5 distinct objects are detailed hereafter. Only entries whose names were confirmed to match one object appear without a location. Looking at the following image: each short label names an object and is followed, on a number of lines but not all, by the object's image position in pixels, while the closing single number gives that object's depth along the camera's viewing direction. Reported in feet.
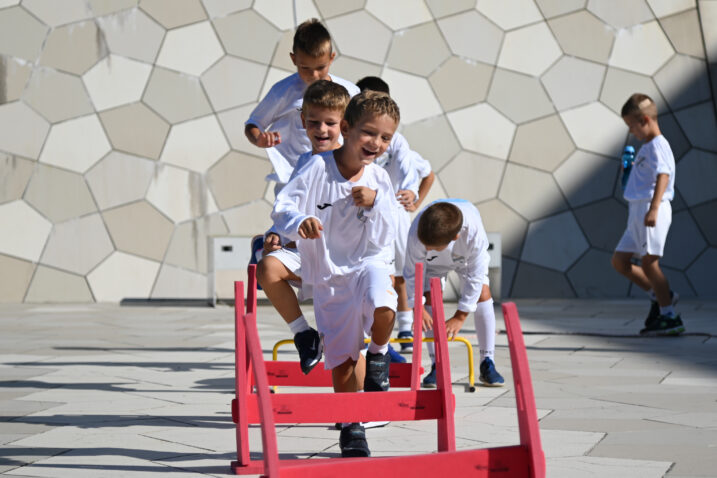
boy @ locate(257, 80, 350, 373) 27.09
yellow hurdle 32.65
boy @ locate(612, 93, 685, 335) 48.37
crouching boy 31.94
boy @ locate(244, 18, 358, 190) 32.78
